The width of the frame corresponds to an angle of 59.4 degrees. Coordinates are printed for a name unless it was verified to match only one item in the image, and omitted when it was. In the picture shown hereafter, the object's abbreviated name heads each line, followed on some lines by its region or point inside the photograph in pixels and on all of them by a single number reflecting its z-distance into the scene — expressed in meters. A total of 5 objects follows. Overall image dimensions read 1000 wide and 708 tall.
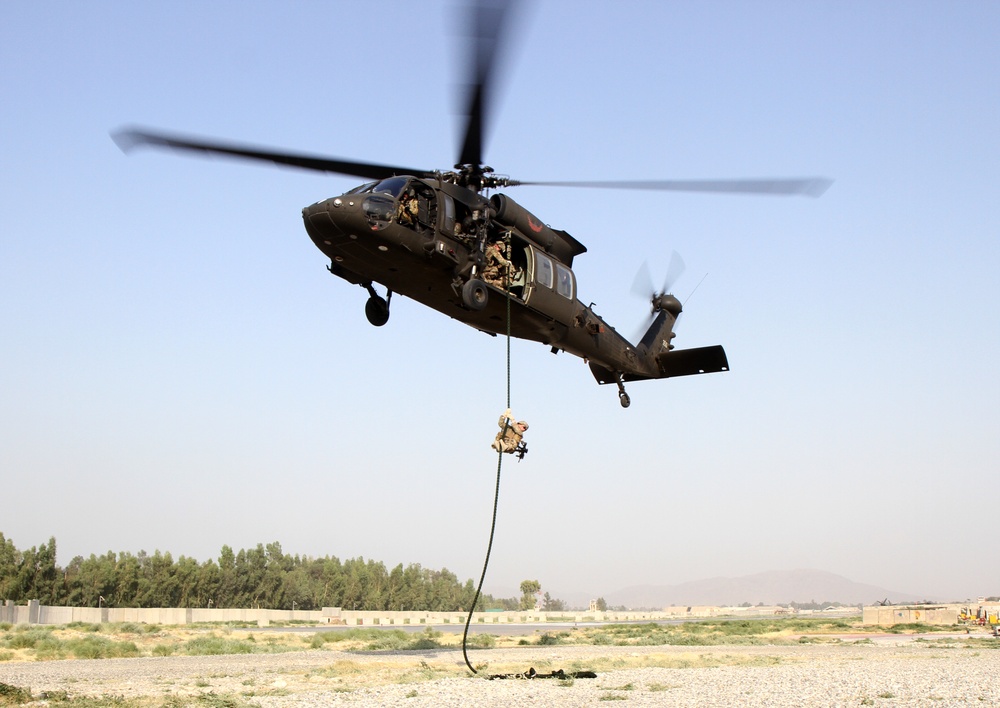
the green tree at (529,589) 123.50
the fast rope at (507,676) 15.12
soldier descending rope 15.63
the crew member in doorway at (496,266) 18.17
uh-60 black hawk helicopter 16.33
